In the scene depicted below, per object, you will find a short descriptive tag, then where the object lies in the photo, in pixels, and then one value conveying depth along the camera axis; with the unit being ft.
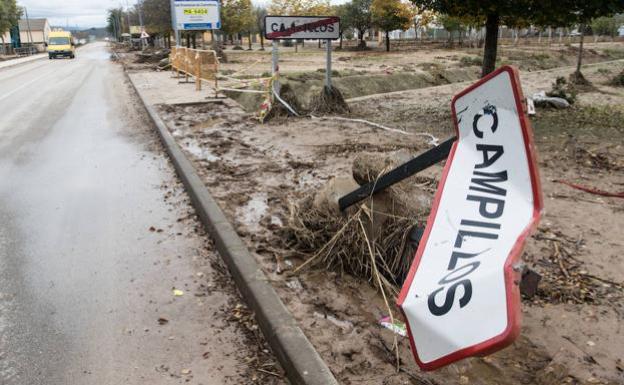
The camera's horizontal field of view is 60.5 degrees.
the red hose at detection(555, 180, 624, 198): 18.57
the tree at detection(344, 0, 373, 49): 157.99
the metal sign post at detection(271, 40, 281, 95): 38.04
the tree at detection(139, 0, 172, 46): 139.03
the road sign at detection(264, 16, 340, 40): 36.83
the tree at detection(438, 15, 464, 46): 133.08
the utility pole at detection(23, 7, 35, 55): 232.32
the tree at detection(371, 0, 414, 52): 133.39
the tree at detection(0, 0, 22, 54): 188.55
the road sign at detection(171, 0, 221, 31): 83.41
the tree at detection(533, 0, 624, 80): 27.63
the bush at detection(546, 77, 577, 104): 39.29
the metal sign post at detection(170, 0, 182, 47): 83.58
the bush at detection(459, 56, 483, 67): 81.89
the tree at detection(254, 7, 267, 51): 214.48
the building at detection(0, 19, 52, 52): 395.03
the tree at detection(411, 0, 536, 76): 30.32
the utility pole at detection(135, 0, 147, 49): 161.27
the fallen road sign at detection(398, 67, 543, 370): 6.48
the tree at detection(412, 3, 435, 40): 132.36
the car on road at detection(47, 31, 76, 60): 168.14
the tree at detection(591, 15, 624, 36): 178.11
